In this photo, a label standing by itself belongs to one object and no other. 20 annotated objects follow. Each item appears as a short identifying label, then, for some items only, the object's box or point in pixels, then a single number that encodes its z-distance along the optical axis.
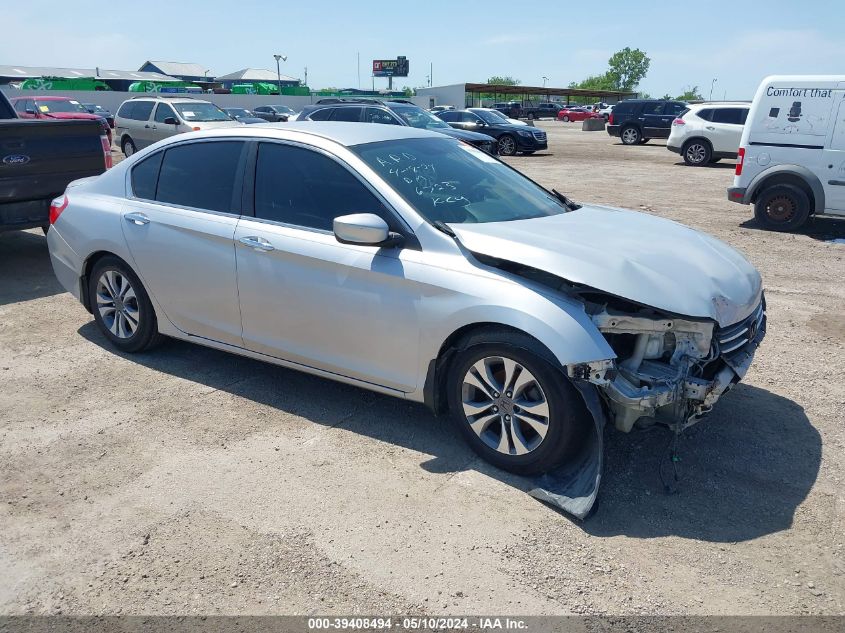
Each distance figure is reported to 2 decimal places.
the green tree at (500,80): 170.29
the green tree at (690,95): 122.64
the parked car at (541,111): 58.81
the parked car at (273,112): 31.80
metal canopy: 65.53
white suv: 19.67
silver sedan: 3.42
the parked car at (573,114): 57.57
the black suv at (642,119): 27.25
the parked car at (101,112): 31.97
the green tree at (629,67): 138.25
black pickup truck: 7.12
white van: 9.74
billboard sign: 102.31
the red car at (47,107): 20.62
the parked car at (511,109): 56.34
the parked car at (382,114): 18.03
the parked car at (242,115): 24.16
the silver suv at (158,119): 18.34
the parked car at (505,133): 23.78
